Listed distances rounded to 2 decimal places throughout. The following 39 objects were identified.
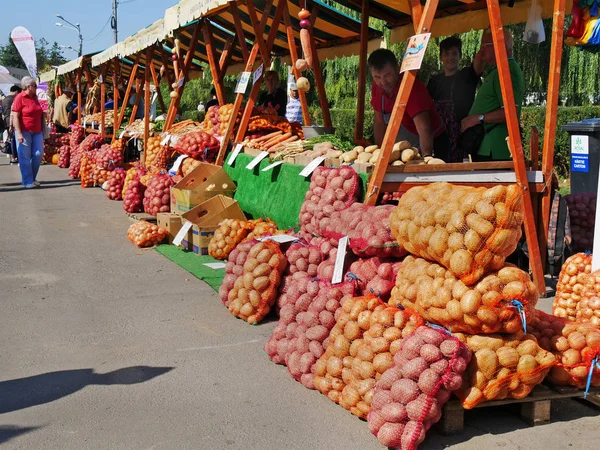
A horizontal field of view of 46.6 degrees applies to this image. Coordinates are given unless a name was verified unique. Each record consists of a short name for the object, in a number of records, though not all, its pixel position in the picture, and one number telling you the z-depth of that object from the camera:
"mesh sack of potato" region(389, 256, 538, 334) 3.55
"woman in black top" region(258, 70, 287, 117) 12.02
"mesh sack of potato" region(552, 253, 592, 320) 5.23
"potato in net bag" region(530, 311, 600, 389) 3.84
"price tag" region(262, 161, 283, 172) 7.96
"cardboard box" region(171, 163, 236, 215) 8.80
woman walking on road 14.23
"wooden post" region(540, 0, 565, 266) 5.95
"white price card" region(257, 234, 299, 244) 5.75
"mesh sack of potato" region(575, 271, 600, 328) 4.67
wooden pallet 3.65
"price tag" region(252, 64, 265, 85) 9.52
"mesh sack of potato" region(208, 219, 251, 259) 7.70
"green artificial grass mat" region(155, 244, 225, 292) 6.97
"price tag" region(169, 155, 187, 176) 10.41
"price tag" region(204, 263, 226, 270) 7.46
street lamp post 56.17
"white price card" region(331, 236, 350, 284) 4.68
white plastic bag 7.04
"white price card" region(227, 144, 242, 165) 9.48
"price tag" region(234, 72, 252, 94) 9.73
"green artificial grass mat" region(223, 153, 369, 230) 7.45
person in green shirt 6.51
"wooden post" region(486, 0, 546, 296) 5.81
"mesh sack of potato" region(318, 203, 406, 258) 4.60
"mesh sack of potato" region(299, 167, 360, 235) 5.99
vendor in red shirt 6.55
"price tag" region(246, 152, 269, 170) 8.42
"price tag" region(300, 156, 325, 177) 6.79
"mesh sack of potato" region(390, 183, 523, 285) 3.59
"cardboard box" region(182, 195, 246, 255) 8.12
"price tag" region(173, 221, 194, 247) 8.22
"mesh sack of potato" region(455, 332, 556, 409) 3.58
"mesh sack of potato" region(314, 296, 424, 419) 3.80
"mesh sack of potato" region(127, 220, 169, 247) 8.80
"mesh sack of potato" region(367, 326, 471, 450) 3.45
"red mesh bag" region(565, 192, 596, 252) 6.92
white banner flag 31.05
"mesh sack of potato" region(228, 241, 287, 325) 5.56
